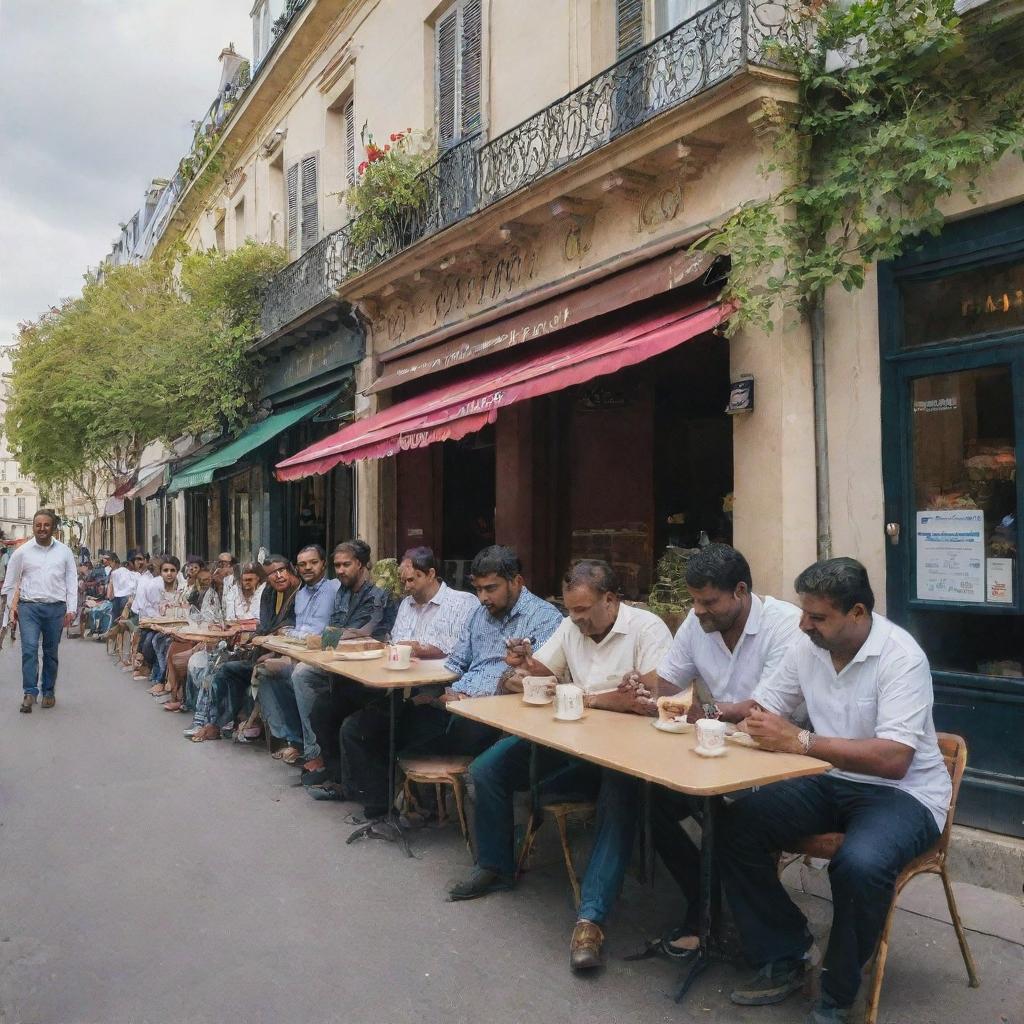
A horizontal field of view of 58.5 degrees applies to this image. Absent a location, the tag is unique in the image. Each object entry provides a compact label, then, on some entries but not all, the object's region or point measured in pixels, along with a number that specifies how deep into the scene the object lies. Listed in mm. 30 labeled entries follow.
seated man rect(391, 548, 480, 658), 5930
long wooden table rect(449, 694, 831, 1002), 3002
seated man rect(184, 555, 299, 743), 7703
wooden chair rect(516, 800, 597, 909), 4113
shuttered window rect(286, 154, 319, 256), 14281
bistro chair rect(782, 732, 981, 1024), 3076
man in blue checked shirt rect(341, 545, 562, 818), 5145
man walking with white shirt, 9438
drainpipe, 5691
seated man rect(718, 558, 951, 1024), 3051
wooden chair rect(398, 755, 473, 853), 4902
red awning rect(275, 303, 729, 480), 5906
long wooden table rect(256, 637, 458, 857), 4984
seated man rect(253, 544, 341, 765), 7145
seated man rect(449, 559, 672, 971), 4324
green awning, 12773
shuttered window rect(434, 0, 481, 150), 9836
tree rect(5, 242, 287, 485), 15484
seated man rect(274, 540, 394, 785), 6539
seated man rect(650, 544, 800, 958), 3820
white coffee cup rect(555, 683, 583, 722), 3957
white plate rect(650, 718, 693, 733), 3717
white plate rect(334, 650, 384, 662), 5754
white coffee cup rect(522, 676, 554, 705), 4375
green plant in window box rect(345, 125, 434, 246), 10109
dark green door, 4816
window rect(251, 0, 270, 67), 16125
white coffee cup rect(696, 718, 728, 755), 3270
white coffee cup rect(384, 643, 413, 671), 5309
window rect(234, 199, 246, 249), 18391
